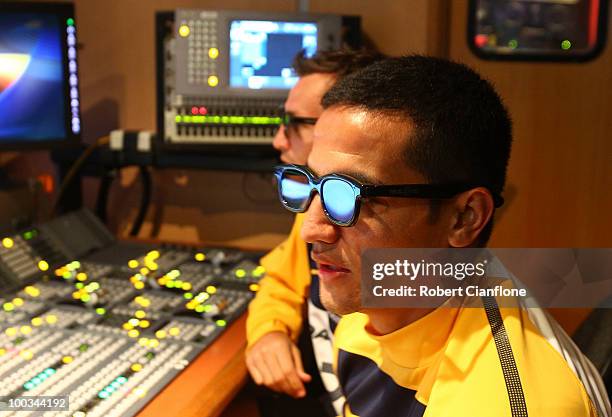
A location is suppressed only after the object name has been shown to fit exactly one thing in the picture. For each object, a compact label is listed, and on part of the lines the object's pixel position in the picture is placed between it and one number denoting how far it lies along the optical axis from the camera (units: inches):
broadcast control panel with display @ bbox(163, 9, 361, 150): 72.1
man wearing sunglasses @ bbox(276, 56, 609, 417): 33.3
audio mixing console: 44.3
